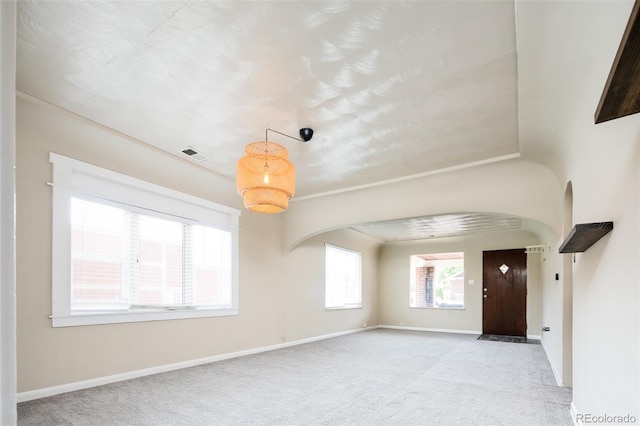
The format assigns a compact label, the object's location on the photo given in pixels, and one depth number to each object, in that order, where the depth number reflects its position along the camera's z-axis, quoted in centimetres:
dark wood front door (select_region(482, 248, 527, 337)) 878
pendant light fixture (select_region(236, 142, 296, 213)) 350
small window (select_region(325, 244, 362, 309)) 840
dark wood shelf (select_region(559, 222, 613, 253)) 197
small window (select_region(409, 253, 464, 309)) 1020
